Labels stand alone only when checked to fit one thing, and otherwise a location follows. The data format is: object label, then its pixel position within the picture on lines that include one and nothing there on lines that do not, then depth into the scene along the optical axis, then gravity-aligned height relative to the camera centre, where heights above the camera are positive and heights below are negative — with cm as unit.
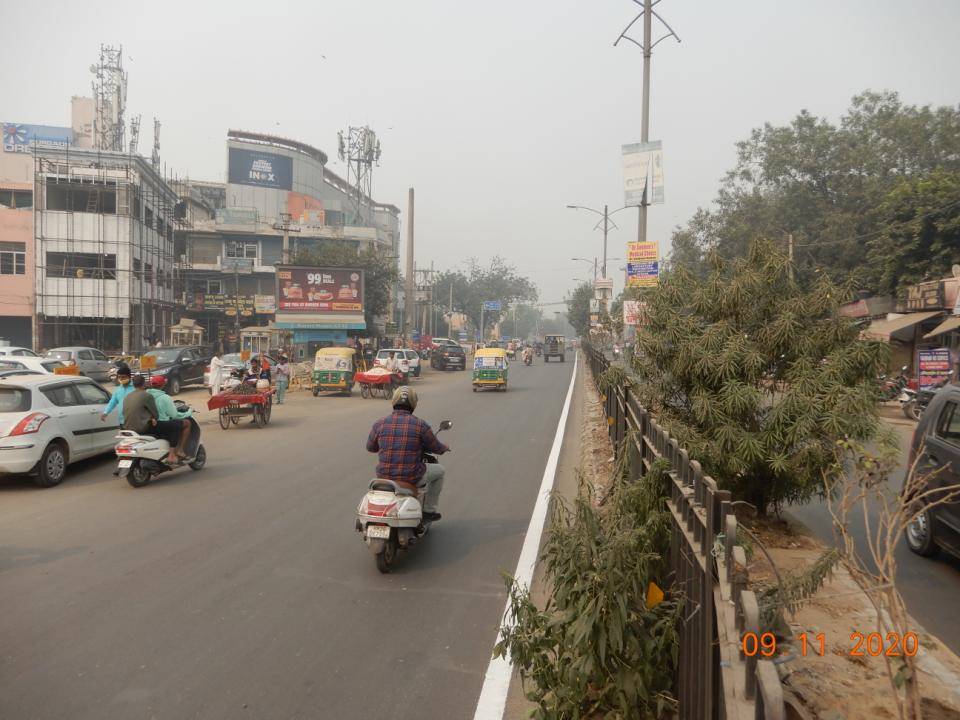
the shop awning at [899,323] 2445 +93
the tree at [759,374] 574 -27
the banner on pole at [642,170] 1417 +353
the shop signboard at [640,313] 699 +28
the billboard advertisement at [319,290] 3894 +232
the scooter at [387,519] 598 -163
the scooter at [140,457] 925 -179
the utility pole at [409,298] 4597 +240
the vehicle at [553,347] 5941 -82
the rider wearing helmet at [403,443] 646 -104
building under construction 3953 +407
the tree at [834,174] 3291 +886
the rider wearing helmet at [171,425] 996 -145
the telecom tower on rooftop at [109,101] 5909 +1929
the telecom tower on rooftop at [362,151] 7438 +1968
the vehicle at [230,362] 2094 -131
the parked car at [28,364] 1810 -116
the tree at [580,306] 8391 +418
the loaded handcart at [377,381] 2422 -172
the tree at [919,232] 2545 +444
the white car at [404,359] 2760 -117
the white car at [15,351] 2350 -104
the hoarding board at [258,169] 7194 +1689
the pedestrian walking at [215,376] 1844 -130
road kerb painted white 388 -210
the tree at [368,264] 4934 +492
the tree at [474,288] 9312 +640
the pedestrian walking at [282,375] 2212 -151
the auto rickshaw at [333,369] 2444 -134
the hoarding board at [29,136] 5506 +1523
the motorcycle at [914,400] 1798 -141
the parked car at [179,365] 2411 -141
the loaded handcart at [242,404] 1562 -174
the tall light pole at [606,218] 3894 +694
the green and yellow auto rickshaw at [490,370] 2666 -135
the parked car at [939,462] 600 -103
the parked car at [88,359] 2488 -136
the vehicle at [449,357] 4306 -143
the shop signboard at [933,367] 1888 -50
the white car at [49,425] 892 -142
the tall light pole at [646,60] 1584 +661
